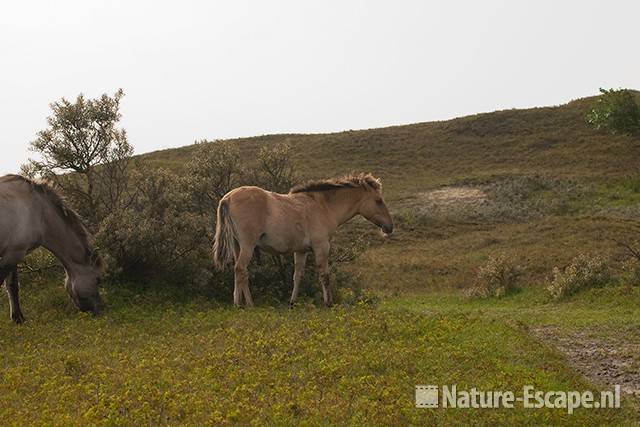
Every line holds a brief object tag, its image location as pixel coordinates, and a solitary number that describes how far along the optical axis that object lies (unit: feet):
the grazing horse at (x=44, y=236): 42.39
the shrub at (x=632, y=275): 60.64
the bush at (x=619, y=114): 173.99
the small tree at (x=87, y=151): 58.49
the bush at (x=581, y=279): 62.23
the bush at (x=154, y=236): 51.98
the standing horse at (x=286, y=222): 47.60
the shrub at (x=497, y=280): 70.33
